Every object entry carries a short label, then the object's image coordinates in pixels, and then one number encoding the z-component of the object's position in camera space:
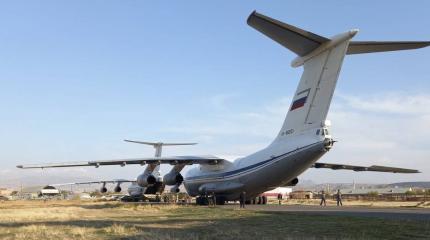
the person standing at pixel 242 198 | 25.86
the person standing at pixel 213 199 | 29.17
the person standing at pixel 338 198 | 29.63
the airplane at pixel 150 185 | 33.59
